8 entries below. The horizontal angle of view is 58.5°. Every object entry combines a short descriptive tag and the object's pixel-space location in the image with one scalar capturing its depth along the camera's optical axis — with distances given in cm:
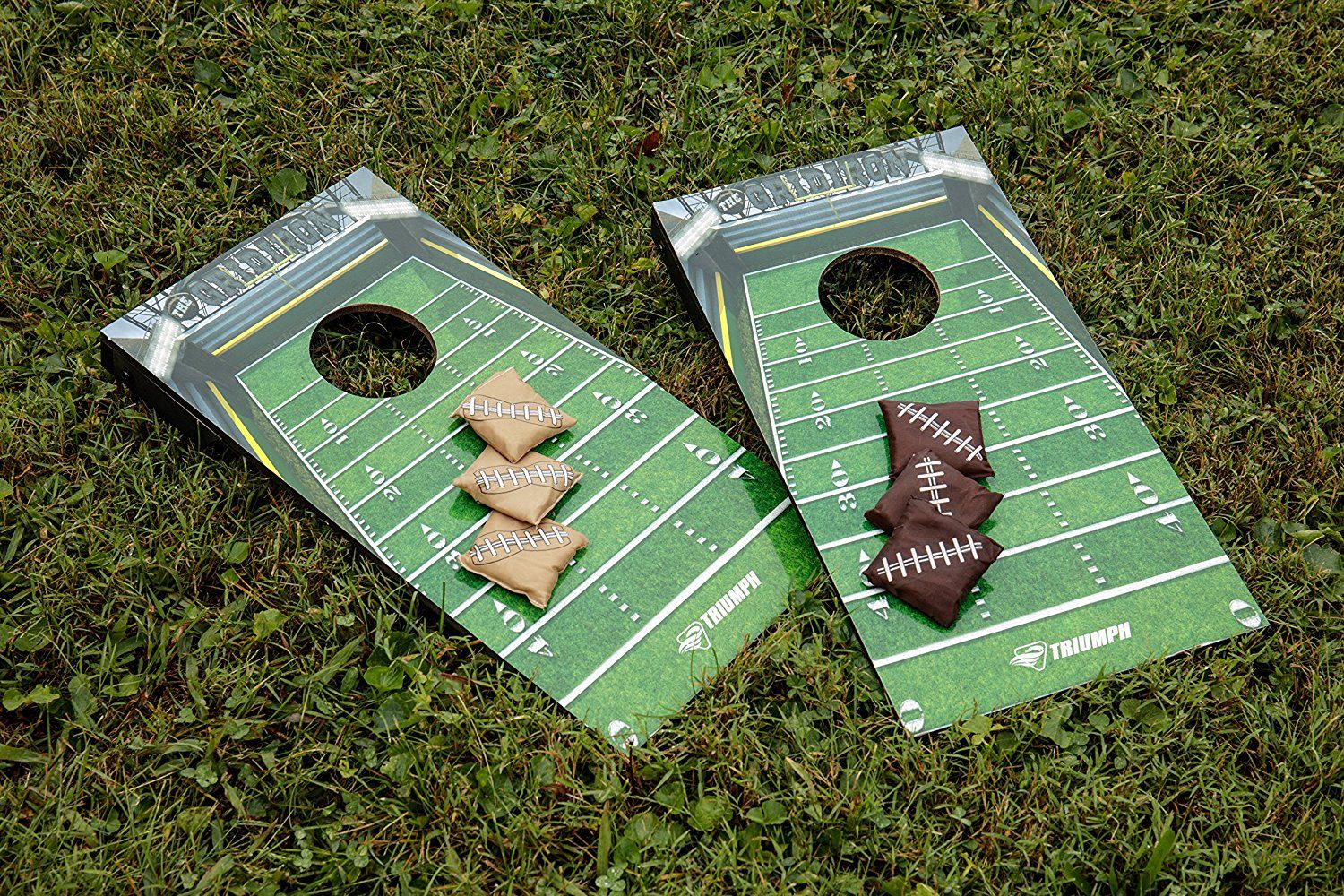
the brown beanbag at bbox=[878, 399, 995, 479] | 196
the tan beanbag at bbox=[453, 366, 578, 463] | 198
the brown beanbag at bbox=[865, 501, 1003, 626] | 182
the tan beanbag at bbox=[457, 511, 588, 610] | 184
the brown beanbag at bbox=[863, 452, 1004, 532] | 190
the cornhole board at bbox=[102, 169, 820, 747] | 183
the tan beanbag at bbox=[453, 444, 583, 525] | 190
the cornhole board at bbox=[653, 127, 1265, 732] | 183
